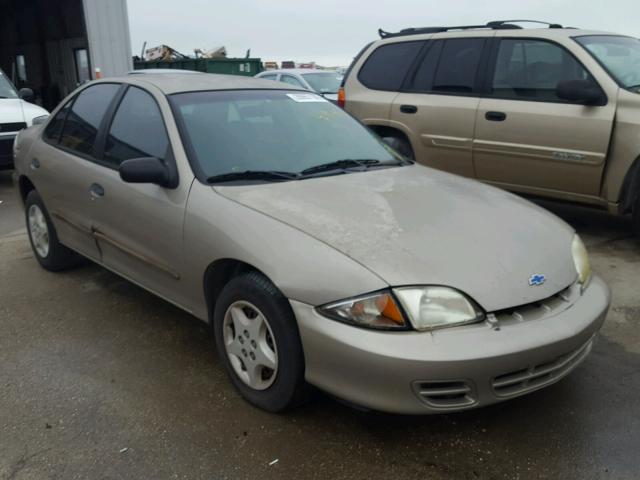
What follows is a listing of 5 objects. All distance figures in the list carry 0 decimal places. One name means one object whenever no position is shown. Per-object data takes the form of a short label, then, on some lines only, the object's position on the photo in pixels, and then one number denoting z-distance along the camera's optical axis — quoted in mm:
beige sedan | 2314
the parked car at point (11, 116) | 8258
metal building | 12656
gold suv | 4828
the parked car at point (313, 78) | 11922
